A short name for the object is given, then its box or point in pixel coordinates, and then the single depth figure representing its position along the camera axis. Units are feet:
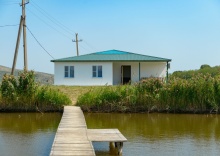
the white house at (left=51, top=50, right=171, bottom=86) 89.40
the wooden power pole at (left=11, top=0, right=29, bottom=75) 88.76
